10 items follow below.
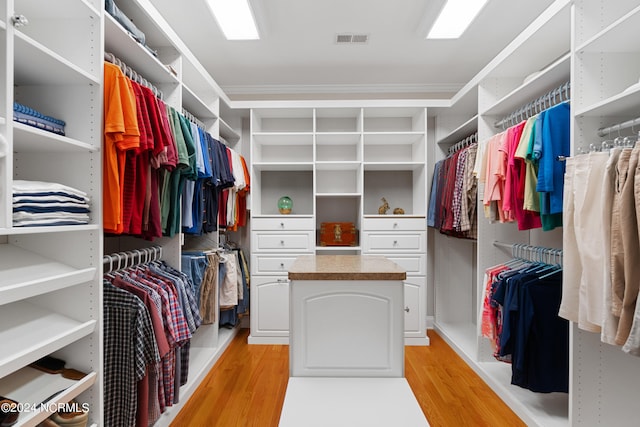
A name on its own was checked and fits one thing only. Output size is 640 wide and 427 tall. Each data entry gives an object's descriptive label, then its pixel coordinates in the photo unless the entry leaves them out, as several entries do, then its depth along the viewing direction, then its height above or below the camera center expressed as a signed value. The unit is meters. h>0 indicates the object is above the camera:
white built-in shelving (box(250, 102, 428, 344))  3.50 +0.29
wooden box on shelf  3.62 -0.20
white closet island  1.64 -0.50
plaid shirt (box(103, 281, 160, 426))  1.61 -0.64
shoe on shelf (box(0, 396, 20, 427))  1.08 -0.60
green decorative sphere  3.73 +0.08
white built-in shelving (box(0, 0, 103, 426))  1.33 +0.14
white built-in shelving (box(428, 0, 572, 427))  2.15 -0.14
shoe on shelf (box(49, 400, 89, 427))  1.30 -0.75
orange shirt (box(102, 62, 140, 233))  1.47 +0.31
